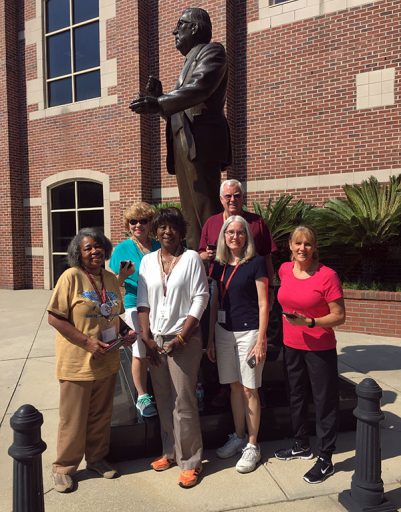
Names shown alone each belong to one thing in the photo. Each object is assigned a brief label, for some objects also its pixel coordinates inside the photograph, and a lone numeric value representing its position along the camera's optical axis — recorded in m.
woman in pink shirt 2.74
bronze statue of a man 3.38
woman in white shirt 2.66
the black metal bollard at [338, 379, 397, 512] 2.33
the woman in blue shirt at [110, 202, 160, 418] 3.19
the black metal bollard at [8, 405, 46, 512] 1.94
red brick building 9.00
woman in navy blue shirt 2.81
